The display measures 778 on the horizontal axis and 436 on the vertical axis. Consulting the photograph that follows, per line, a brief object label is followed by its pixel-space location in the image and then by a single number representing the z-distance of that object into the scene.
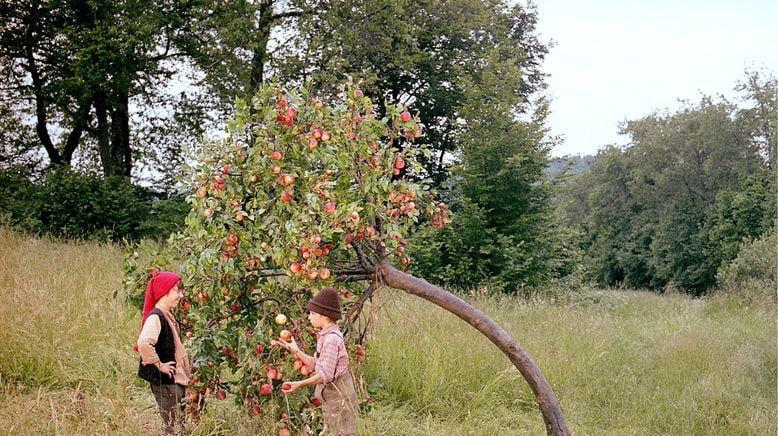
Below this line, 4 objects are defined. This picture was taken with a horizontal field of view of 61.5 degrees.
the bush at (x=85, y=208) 14.73
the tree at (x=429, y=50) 17.28
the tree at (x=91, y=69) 15.53
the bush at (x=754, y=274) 13.45
